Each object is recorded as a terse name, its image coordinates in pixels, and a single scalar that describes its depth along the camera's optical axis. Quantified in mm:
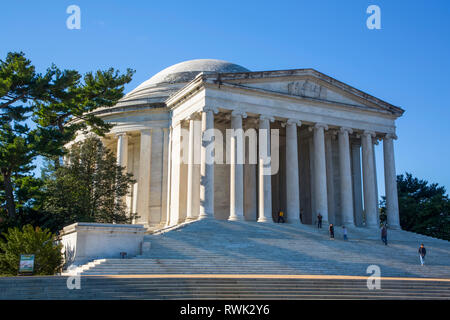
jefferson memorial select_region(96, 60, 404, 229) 45938
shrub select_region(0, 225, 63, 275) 27531
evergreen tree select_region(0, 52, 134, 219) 38500
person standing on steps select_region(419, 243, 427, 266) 34562
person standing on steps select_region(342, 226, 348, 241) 40962
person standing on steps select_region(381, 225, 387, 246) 41003
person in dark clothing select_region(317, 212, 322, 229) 45625
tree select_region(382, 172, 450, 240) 62844
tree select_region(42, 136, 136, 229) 39719
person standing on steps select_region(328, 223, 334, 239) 41156
